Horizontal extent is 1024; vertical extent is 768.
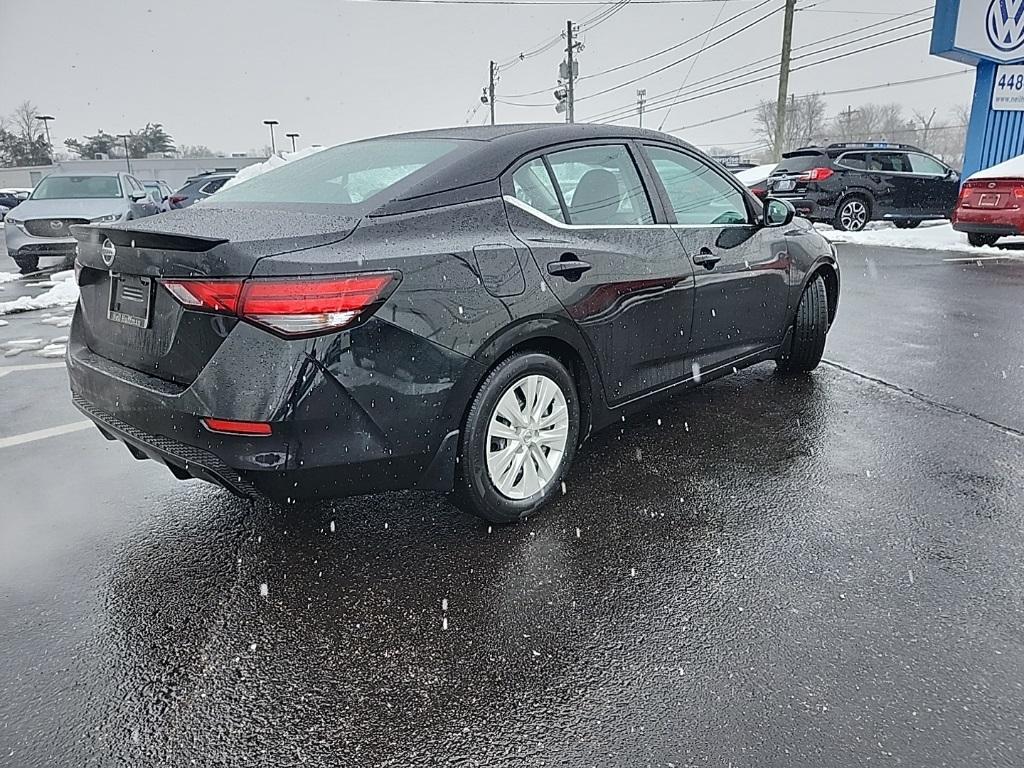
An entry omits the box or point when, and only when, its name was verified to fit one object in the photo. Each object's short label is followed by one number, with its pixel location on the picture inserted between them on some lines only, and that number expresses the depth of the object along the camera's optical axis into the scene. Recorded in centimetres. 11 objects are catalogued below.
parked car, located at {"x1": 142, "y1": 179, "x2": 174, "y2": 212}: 1580
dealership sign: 1268
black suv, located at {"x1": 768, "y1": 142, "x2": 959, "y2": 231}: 1510
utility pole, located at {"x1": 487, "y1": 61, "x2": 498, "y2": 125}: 5466
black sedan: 234
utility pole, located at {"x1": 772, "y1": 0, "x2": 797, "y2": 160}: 2564
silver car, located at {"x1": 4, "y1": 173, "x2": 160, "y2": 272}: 1174
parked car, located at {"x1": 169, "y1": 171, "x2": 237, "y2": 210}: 1530
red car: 1083
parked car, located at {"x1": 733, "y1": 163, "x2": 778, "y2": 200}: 1673
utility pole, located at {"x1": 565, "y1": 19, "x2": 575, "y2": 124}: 3656
